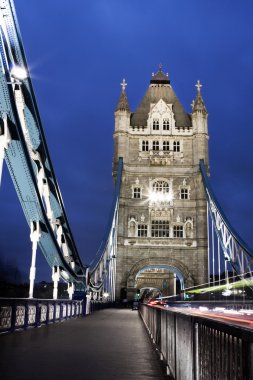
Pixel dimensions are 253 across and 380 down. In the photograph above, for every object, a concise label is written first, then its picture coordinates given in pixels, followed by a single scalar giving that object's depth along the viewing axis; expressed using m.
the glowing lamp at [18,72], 11.32
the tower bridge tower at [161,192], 44.38
